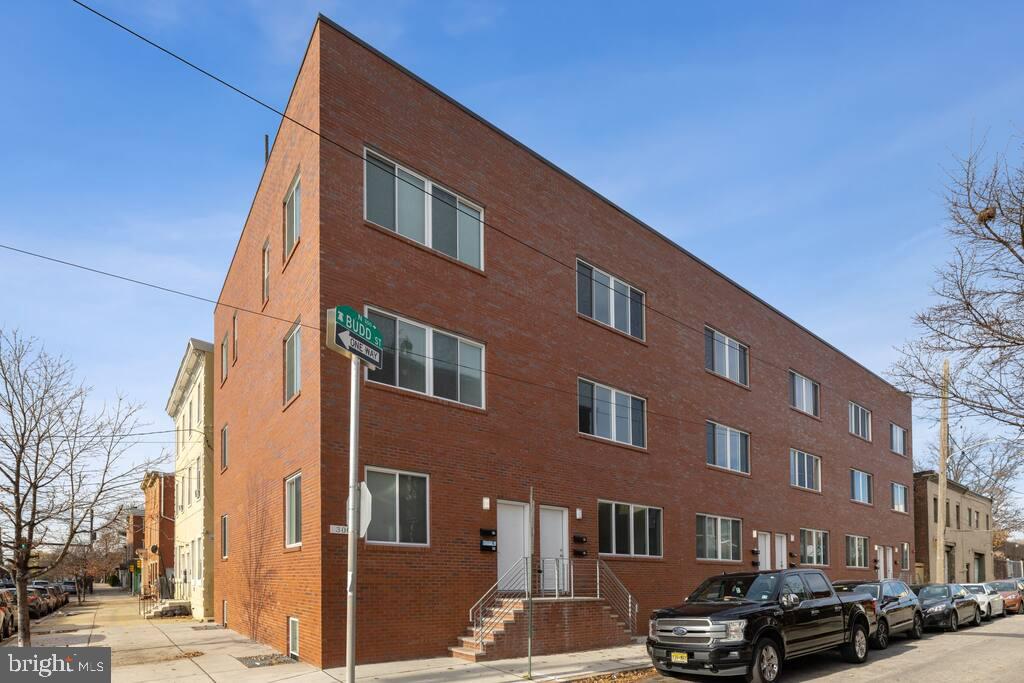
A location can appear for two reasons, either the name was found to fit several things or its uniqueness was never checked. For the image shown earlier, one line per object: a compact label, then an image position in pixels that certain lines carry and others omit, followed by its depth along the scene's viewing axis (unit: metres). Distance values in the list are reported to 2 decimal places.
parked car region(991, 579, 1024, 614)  29.89
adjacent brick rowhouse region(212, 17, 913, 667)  15.11
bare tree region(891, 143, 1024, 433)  11.76
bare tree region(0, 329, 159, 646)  16.86
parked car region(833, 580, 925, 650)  18.06
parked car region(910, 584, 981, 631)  22.27
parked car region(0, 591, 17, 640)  22.66
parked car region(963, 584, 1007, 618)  26.44
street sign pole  9.75
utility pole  29.92
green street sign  10.20
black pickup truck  13.09
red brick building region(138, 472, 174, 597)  43.19
